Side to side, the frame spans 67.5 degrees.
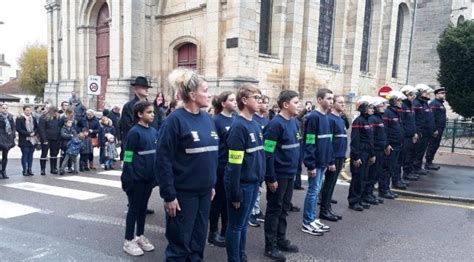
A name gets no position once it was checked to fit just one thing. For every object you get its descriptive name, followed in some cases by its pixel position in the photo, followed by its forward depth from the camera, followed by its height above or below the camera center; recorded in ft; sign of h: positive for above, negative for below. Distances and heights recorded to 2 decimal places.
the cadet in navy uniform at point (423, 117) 28.63 -1.09
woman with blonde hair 9.76 -2.01
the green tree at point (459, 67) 48.08 +5.31
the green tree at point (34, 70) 148.05 +7.06
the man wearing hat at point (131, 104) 17.03 -0.65
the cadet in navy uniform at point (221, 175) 14.93 -3.42
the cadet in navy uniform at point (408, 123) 25.63 -1.46
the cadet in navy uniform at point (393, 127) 22.77 -1.60
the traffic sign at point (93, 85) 43.60 +0.52
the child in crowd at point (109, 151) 33.09 -5.73
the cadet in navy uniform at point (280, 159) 13.58 -2.38
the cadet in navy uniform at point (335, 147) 17.98 -2.41
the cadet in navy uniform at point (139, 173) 13.73 -3.17
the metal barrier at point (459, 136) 38.81 -3.63
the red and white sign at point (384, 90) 39.06 +1.32
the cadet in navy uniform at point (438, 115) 31.45 -0.96
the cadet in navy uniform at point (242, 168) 11.37 -2.35
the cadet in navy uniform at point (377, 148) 20.95 -2.80
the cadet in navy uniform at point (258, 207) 17.78 -5.74
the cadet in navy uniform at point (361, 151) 20.02 -2.82
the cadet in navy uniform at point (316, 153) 16.34 -2.49
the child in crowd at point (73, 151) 30.95 -5.47
